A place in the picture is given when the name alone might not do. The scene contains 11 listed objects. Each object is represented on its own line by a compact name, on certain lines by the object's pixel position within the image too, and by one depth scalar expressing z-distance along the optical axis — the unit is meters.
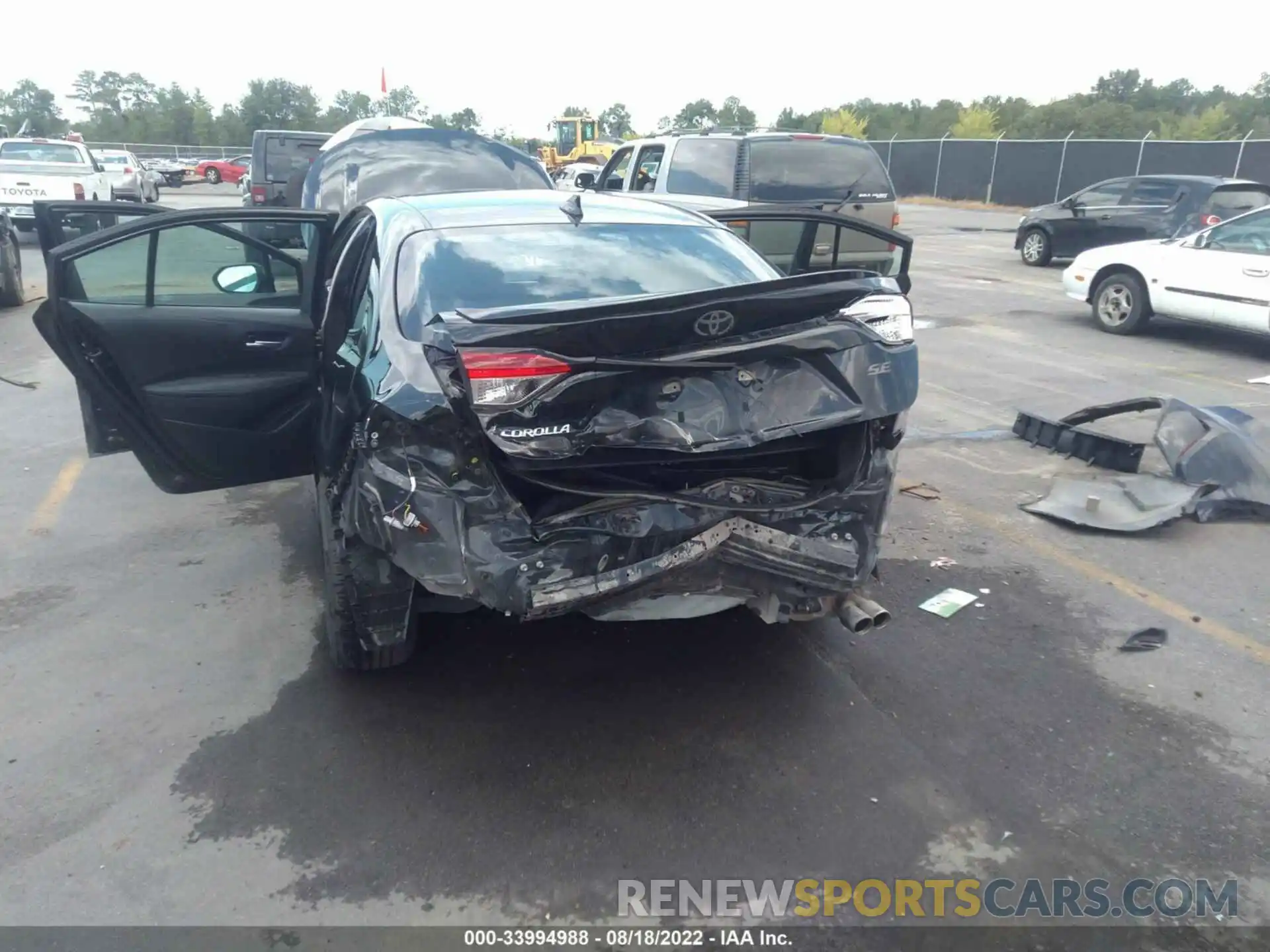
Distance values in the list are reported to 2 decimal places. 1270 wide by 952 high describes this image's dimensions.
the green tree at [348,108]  75.38
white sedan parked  9.44
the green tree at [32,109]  64.26
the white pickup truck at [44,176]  16.62
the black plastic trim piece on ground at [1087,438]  6.12
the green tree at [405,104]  76.81
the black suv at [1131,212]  14.34
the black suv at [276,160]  14.40
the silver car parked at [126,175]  24.06
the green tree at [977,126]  45.41
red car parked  42.50
